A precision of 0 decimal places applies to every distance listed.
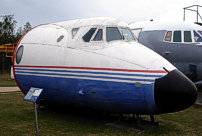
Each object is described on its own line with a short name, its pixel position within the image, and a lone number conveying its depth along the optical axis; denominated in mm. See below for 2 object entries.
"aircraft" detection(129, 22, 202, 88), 13531
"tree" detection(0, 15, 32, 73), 44312
